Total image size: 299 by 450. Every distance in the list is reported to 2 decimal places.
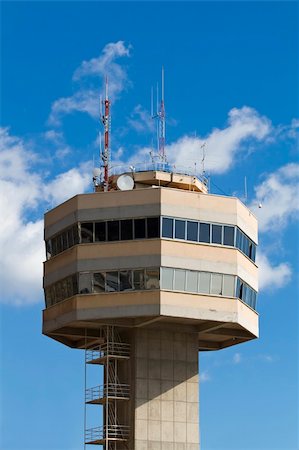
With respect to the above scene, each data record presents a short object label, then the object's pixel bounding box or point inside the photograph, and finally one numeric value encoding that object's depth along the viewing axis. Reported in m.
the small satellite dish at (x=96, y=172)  96.56
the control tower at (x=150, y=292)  89.69
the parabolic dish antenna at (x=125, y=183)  92.56
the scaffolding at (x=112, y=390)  90.62
